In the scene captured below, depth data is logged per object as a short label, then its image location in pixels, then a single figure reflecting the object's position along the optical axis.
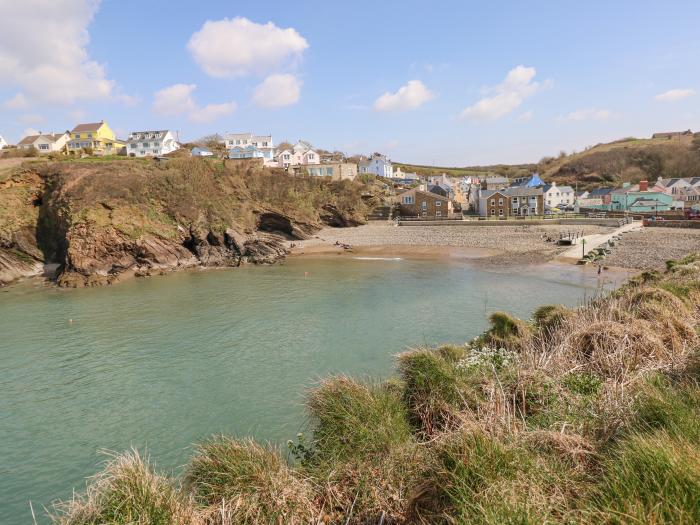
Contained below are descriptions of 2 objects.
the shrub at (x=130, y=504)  4.82
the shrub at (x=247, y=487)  5.33
